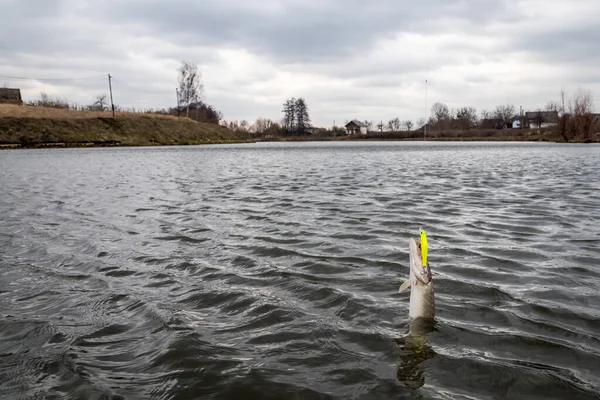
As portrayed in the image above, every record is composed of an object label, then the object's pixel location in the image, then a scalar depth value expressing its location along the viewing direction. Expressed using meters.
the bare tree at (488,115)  171.62
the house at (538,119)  148.44
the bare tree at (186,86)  124.56
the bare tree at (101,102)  135.46
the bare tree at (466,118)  152.25
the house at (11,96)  95.38
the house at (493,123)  154.38
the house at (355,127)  171.38
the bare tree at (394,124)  181.12
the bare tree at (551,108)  148.65
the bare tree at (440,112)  168.00
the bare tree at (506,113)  167.00
